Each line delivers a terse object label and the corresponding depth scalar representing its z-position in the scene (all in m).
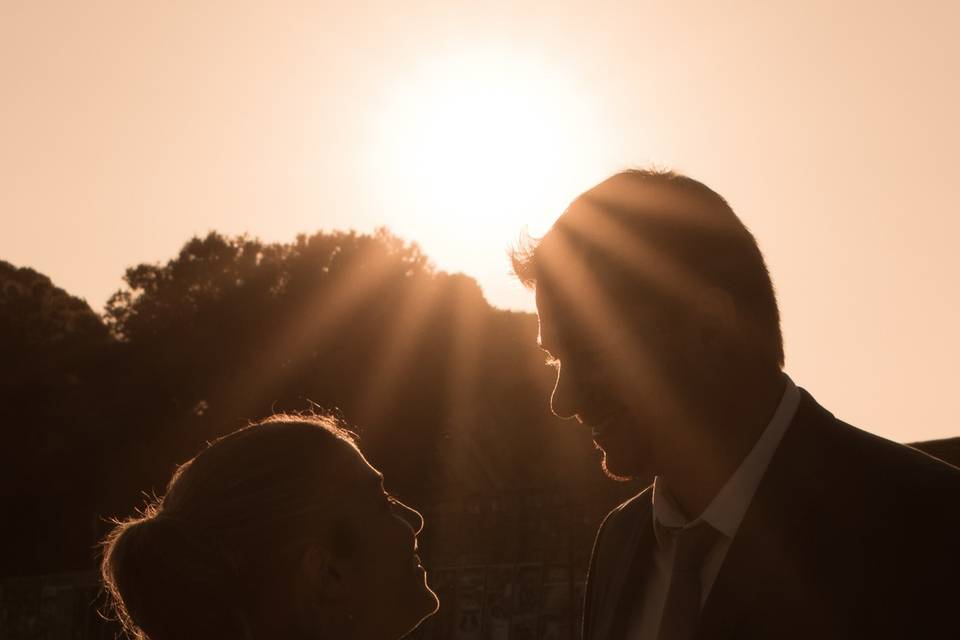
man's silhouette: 3.36
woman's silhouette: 3.86
